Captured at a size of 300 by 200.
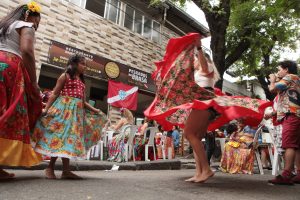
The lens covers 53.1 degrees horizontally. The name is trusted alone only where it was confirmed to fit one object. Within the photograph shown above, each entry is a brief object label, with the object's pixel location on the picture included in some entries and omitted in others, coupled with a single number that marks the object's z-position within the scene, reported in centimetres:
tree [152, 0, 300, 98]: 1039
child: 333
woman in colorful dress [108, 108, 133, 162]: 755
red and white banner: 1125
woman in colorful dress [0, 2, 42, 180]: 289
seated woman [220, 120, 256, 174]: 598
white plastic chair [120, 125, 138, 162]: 767
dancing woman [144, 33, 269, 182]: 353
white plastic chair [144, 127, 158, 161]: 833
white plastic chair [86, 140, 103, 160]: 781
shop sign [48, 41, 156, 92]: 1006
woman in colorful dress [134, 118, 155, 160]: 848
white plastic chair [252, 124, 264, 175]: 604
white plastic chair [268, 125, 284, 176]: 454
